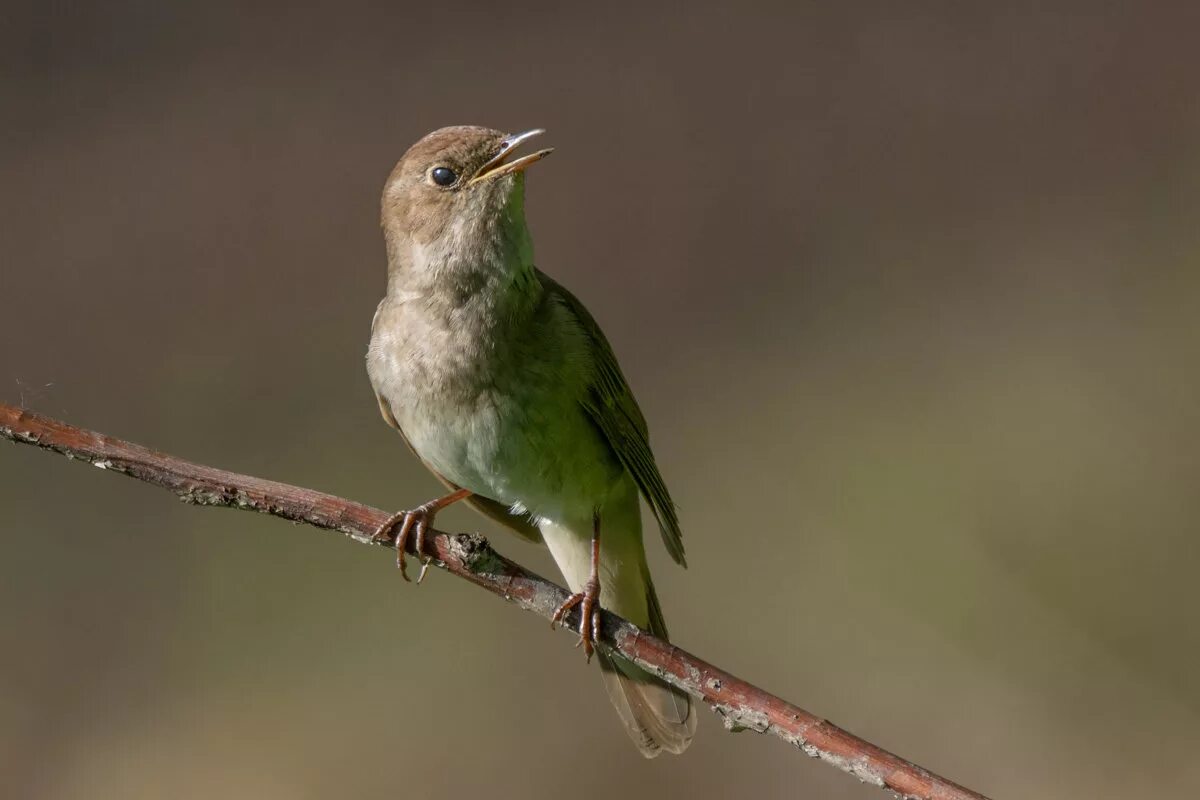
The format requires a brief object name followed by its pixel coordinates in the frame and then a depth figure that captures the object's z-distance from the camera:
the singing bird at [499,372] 6.67
